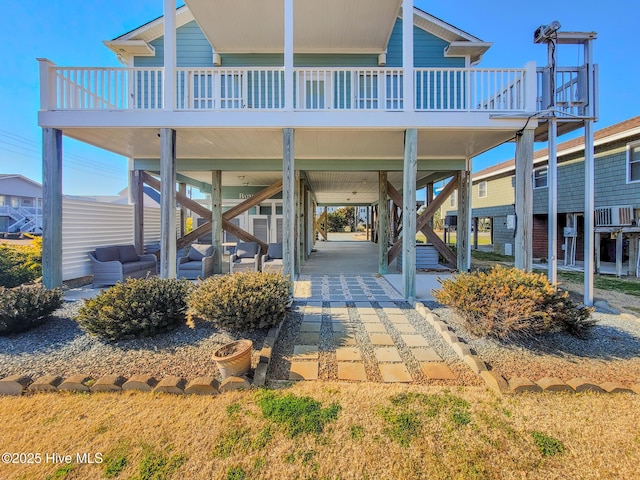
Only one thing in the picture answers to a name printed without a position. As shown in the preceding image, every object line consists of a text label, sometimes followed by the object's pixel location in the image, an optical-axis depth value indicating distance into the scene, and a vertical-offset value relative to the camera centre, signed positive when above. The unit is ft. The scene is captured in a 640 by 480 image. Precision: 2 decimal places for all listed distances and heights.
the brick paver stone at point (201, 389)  8.80 -4.48
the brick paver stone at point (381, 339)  12.37 -4.39
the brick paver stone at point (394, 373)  9.66 -4.59
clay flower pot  9.27 -3.86
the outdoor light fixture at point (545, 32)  16.96 +11.69
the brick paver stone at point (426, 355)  11.03 -4.50
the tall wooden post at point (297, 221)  27.55 +1.39
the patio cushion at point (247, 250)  29.35 -1.46
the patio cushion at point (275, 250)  28.68 -1.42
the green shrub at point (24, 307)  12.16 -3.04
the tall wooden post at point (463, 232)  28.31 +0.31
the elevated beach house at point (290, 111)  17.98 +7.43
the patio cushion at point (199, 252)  26.32 -1.48
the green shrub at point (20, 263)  20.51 -2.05
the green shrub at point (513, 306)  11.51 -2.85
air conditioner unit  29.78 +1.97
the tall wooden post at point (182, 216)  36.14 +2.26
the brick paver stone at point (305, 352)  11.09 -4.45
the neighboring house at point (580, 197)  30.40 +4.88
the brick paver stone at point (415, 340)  12.34 -4.42
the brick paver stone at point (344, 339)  12.32 -4.37
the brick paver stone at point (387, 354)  11.02 -4.49
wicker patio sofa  21.74 -2.22
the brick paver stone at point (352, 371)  9.70 -4.56
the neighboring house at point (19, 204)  80.94 +9.25
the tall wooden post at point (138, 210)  27.55 +2.30
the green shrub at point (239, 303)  11.93 -2.73
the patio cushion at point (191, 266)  24.52 -2.51
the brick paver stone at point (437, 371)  9.82 -4.58
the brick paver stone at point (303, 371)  9.73 -4.54
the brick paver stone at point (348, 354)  11.03 -4.47
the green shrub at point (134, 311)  11.55 -3.01
